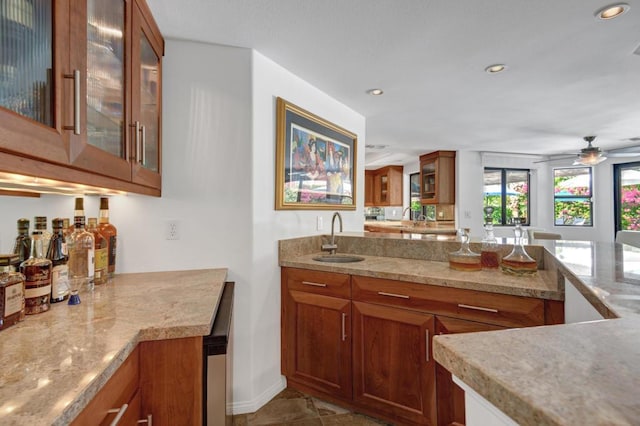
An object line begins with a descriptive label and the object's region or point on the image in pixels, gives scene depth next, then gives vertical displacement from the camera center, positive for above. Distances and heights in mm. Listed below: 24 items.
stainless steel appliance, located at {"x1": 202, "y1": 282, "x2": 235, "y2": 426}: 1005 -525
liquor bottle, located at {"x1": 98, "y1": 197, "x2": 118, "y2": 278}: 1624 -90
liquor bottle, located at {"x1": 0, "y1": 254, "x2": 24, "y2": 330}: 922 -234
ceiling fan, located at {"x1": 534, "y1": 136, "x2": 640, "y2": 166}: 4293 +855
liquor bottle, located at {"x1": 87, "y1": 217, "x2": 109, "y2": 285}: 1497 -180
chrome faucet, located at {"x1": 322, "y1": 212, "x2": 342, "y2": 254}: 2414 -234
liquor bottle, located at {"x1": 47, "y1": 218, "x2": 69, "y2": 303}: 1181 -182
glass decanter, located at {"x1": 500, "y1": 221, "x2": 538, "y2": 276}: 1647 -243
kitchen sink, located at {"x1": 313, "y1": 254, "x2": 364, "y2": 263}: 2271 -313
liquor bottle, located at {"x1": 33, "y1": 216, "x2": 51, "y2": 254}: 1168 -59
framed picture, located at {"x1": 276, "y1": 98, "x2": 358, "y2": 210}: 2186 +423
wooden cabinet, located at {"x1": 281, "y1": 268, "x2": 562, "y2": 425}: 1547 -687
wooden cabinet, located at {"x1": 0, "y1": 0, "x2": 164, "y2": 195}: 777 +368
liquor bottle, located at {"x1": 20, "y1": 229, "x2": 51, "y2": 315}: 1058 -231
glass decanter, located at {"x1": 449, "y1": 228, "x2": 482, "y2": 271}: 1807 -250
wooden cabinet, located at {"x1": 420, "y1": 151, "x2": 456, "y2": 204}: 5465 +680
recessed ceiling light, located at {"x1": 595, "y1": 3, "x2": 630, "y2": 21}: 1585 +1047
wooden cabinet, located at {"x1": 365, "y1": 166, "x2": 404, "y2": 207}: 7176 +681
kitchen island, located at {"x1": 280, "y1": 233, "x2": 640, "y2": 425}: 365 -216
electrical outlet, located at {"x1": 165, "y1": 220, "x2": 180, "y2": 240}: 1860 -85
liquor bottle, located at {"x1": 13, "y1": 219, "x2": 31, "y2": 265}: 1173 -98
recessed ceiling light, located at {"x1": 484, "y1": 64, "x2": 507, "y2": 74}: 2267 +1065
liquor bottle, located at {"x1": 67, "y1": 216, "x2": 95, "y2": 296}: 1352 -175
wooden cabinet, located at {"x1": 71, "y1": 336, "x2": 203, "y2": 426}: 953 -505
